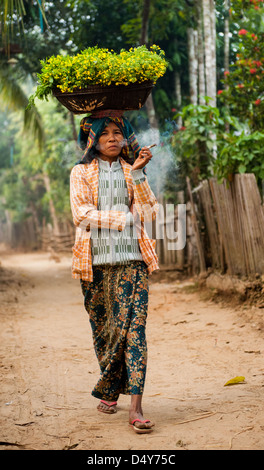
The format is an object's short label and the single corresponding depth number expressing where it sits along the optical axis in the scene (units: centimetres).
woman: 368
